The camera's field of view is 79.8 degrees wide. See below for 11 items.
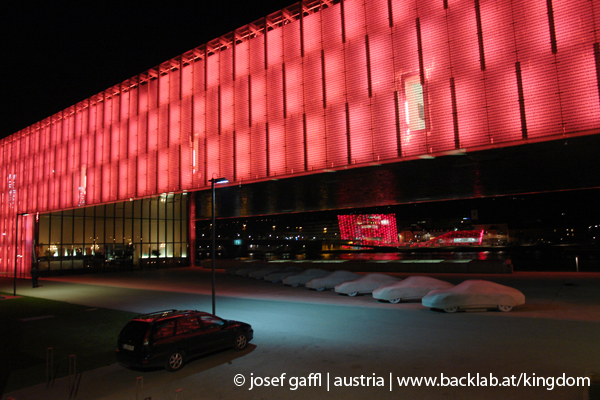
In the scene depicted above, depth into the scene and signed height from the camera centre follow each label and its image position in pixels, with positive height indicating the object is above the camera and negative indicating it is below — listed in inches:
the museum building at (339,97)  601.0 +285.3
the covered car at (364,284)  811.4 -134.7
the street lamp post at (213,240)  553.0 -12.6
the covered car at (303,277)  1016.9 -139.3
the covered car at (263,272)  1224.5 -142.7
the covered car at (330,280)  923.5 -137.9
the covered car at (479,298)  586.9 -129.7
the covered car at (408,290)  705.0 -131.1
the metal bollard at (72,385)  302.9 -131.1
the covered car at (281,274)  1133.1 -143.8
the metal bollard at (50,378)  328.9 -131.1
